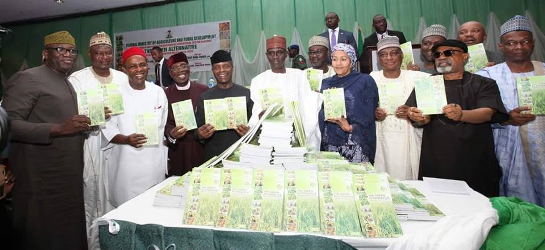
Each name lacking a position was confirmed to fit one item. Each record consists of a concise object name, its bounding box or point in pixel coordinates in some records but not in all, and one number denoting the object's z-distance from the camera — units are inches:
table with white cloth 51.7
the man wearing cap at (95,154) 130.4
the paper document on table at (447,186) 74.2
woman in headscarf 122.8
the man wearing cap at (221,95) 126.2
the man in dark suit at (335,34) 239.0
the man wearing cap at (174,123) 143.7
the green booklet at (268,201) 59.4
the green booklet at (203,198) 62.6
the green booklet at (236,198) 61.3
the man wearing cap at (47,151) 107.4
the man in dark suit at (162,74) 274.5
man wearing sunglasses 104.3
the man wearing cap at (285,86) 116.5
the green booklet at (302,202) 58.3
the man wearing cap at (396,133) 125.0
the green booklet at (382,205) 55.7
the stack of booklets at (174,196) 71.2
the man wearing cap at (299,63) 220.4
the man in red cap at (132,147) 121.0
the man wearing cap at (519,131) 112.1
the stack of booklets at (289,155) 70.3
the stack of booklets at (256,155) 70.8
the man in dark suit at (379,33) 229.3
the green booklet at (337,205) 56.9
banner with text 340.2
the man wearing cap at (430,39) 151.6
